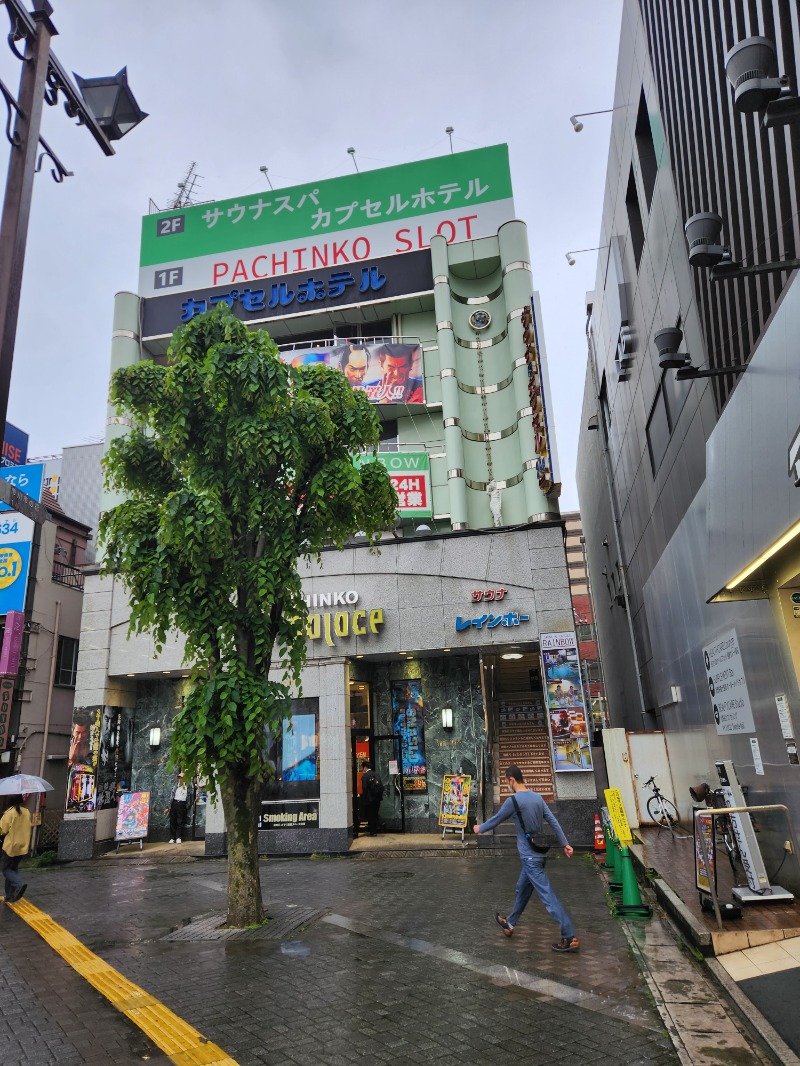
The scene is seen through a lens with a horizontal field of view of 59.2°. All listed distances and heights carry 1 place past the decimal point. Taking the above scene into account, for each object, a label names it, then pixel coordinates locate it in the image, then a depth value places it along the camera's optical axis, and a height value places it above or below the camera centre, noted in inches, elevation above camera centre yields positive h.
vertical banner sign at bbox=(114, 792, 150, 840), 699.4 -42.8
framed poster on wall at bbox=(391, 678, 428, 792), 695.7 +29.1
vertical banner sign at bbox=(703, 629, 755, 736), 359.9 +29.9
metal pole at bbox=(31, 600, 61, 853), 833.5 +88.0
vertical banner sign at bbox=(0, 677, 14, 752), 719.7 +71.7
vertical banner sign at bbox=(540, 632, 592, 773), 601.3 +37.6
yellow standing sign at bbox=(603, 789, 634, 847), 356.0 -33.5
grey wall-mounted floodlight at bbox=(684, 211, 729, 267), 261.1 +184.6
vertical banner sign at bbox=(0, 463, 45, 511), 819.4 +334.0
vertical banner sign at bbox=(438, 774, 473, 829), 639.1 -39.6
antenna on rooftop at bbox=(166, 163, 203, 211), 1644.9 +1317.0
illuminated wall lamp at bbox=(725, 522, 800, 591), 224.7 +62.8
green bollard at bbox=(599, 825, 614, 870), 424.4 -55.4
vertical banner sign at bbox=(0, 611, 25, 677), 749.9 +136.2
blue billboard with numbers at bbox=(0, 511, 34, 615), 793.6 +236.7
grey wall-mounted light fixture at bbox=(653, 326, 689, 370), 345.1 +190.1
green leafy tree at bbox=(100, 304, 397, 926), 334.0 +124.1
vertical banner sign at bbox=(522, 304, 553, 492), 695.1 +339.8
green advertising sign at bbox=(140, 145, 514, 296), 901.8 +683.3
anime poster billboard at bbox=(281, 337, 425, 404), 781.9 +423.0
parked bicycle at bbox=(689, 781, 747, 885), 325.1 -38.7
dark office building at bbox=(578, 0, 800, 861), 237.0 +183.7
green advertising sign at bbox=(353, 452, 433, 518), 740.6 +281.8
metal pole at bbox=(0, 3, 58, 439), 172.7 +143.3
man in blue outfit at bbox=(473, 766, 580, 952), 272.2 -37.6
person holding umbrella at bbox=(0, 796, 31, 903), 431.2 -39.1
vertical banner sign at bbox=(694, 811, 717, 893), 271.7 -40.8
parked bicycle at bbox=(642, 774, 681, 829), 596.7 -51.4
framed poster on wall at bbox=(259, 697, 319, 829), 650.2 -9.4
